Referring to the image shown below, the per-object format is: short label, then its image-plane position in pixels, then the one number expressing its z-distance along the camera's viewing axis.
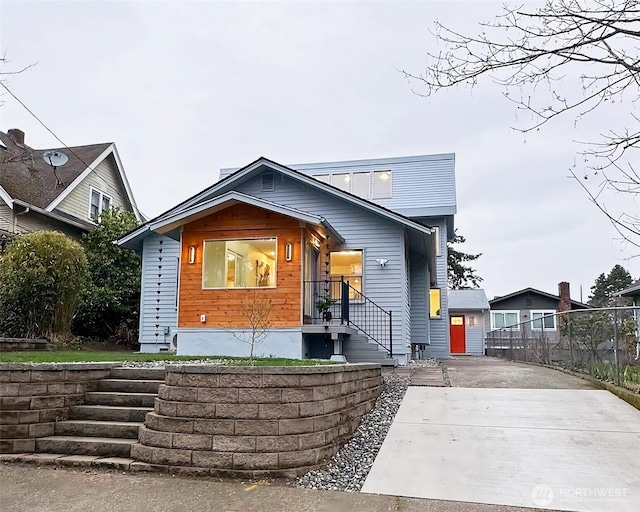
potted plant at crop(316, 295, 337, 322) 11.57
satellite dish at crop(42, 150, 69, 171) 16.88
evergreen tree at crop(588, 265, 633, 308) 48.46
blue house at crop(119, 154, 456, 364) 11.23
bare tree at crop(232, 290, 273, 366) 10.87
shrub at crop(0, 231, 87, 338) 11.81
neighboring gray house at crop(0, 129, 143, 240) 16.34
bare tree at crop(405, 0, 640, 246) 4.25
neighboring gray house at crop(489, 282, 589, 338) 28.45
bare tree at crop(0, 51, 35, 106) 6.23
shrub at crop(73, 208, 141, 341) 15.18
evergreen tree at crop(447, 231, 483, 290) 44.00
